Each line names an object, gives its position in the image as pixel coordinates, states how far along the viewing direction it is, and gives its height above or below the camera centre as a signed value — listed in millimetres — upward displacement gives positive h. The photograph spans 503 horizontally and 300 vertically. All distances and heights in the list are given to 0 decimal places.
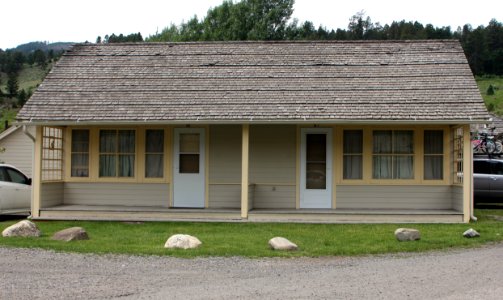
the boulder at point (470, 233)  12471 -1274
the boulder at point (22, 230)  12531 -1286
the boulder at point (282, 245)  11000 -1342
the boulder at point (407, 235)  11959 -1257
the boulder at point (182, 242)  11133 -1327
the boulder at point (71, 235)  11995 -1308
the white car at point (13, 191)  16375 -673
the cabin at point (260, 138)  15359 +755
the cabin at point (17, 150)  29152 +701
